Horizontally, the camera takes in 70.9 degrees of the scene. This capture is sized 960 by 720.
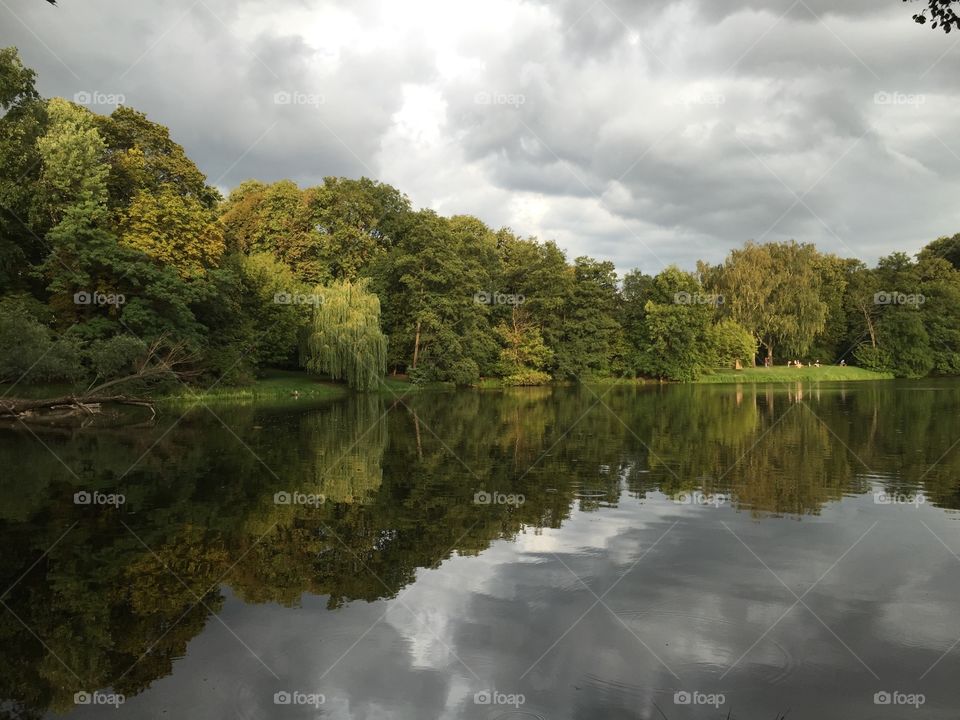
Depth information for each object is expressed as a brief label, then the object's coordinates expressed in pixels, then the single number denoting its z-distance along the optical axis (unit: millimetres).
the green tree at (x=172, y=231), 35625
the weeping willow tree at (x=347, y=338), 45156
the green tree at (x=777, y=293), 66562
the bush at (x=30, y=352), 26562
